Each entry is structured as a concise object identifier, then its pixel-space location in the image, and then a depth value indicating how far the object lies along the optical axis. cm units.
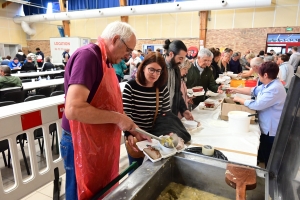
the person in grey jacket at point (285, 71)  447
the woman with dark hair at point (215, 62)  397
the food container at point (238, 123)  177
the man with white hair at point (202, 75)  276
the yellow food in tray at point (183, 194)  99
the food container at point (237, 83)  377
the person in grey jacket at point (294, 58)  555
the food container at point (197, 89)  260
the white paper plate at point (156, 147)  109
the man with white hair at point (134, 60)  663
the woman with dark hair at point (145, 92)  151
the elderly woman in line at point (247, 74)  483
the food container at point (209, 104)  248
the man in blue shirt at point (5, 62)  768
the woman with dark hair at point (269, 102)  193
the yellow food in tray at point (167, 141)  116
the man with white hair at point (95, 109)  97
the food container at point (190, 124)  185
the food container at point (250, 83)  369
